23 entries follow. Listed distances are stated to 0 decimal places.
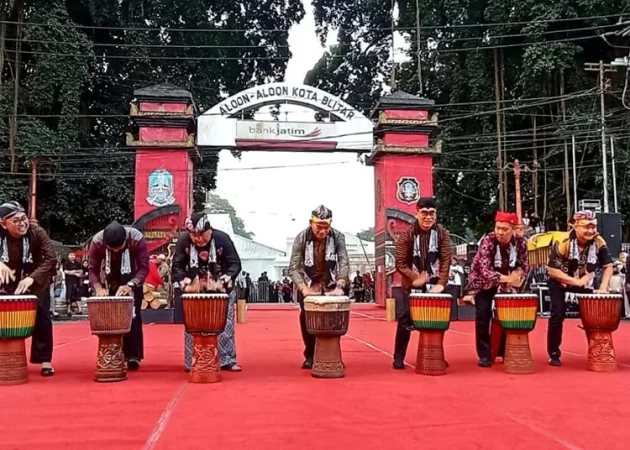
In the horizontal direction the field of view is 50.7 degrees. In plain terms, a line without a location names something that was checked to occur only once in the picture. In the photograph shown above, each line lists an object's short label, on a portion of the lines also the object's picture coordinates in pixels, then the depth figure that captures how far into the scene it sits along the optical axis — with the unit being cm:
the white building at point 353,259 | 2967
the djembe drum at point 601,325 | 552
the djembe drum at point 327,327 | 522
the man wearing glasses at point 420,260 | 571
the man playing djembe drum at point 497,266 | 583
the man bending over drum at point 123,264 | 561
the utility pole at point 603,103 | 1795
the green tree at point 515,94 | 2061
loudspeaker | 1309
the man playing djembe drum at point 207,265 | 553
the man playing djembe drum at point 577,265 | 590
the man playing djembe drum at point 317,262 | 570
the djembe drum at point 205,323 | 505
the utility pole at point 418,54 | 2405
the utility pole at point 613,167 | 1838
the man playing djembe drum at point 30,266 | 537
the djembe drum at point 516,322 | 543
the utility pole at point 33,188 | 1802
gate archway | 1502
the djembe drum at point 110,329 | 506
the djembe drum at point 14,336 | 497
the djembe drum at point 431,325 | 536
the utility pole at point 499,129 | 2112
